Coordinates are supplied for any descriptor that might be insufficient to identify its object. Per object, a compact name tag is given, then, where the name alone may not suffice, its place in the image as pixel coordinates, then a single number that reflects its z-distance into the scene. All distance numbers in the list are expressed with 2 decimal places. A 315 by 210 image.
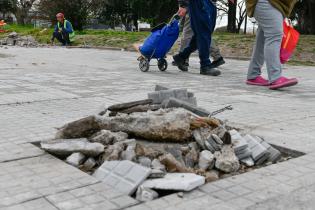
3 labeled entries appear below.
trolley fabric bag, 9.27
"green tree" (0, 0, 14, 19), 54.96
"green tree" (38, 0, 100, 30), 34.69
